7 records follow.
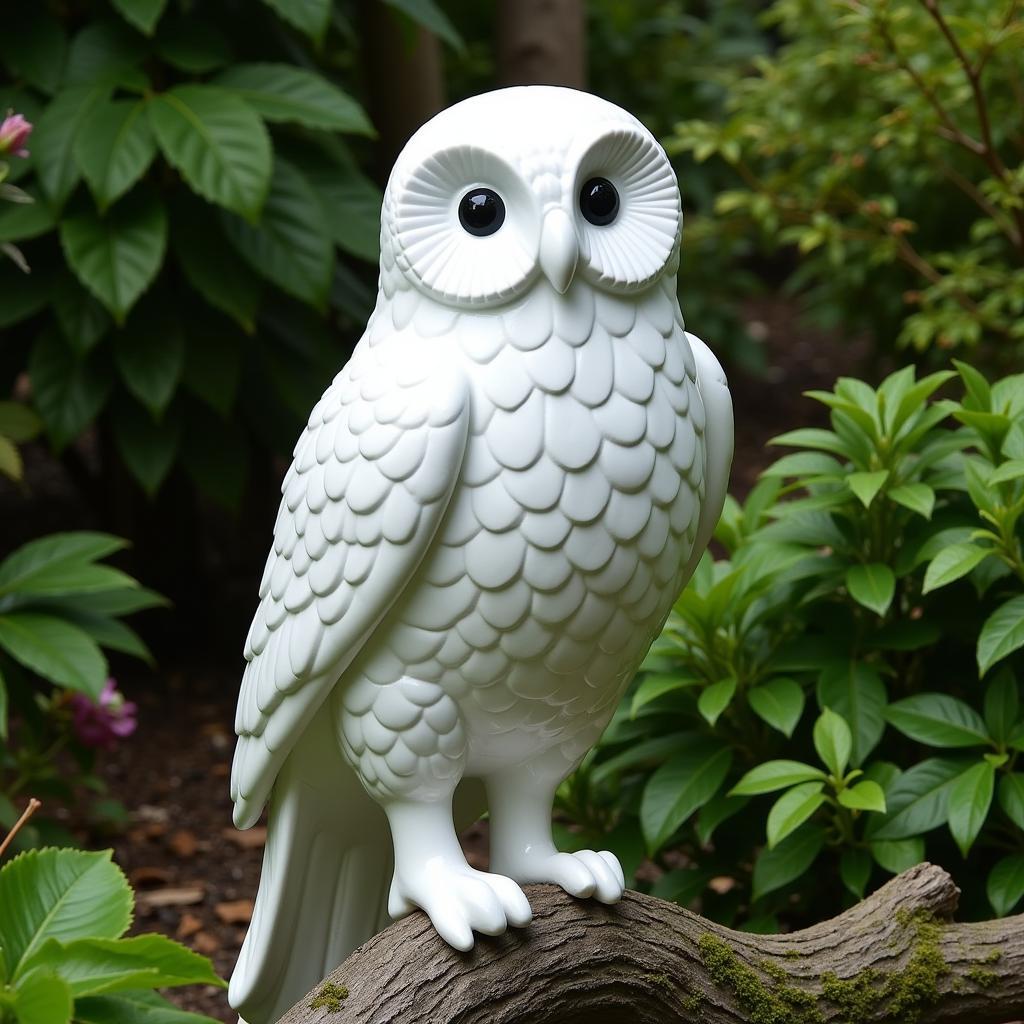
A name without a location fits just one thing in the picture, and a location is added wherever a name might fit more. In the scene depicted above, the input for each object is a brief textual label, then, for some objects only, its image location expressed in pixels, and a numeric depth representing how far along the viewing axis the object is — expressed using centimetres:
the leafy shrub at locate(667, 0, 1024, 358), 328
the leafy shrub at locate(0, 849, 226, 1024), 148
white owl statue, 142
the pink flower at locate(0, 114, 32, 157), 207
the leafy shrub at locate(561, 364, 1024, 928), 209
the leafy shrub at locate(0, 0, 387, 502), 289
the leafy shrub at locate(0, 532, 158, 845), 268
